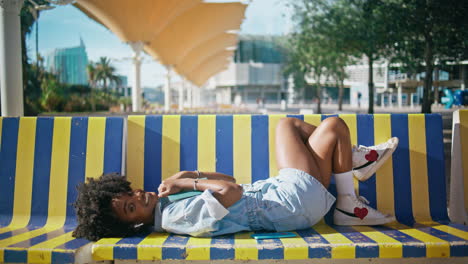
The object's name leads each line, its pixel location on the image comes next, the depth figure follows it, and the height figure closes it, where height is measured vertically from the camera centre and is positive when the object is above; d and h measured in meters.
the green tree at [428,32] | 9.83 +2.38
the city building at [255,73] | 73.69 +7.39
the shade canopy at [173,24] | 17.05 +4.79
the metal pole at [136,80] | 20.61 +1.83
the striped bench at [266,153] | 2.92 -0.29
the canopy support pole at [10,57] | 4.49 +0.64
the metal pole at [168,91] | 31.95 +1.81
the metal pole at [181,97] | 36.39 +1.61
